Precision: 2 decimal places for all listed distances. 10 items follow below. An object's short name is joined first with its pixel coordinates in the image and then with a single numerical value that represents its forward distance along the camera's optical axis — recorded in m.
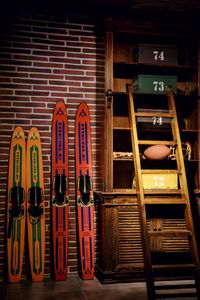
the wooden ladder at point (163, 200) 3.36
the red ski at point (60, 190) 3.99
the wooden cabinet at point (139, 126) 3.92
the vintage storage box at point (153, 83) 4.09
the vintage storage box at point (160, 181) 4.20
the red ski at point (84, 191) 4.04
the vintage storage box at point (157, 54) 4.11
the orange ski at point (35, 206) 3.95
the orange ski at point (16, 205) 3.90
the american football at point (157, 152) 3.99
